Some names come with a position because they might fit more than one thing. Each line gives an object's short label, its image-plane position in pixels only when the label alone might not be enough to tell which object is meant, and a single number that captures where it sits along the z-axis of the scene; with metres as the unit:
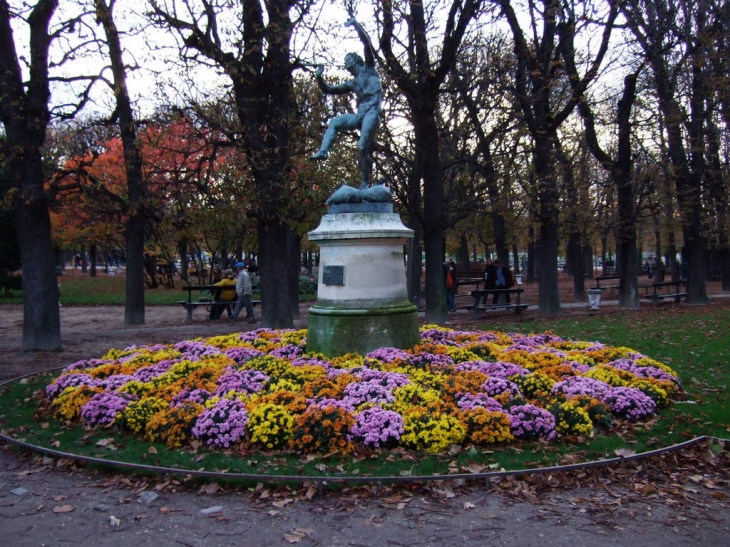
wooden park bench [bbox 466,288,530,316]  17.25
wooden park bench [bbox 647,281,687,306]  19.93
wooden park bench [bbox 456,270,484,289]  28.92
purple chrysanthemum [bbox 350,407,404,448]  5.44
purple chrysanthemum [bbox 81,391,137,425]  6.30
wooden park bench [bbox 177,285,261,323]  17.38
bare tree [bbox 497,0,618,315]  15.35
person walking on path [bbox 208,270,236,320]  17.38
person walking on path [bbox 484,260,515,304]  20.02
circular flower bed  5.55
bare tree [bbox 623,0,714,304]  15.88
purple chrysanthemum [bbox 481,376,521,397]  6.59
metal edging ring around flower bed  4.64
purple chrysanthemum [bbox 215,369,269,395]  6.73
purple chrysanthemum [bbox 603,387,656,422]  6.26
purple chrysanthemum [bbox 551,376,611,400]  6.57
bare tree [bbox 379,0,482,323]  13.70
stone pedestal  7.97
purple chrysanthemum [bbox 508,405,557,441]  5.68
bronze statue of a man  8.41
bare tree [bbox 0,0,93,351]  11.36
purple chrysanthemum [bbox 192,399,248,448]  5.62
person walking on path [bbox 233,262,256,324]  16.42
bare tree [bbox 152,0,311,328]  12.01
